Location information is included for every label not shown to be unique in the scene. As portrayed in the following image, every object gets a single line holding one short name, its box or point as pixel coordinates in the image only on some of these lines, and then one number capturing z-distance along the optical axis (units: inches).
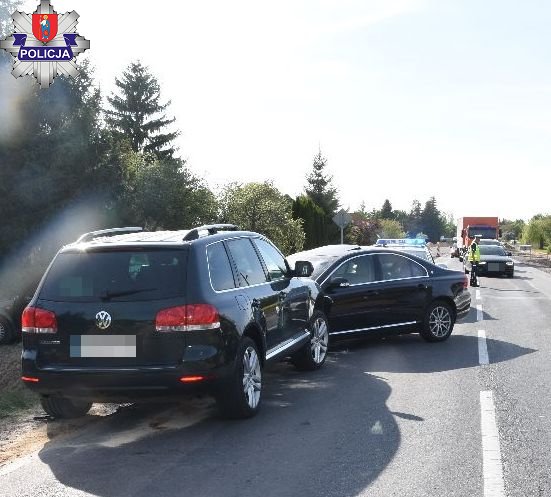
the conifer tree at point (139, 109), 2058.3
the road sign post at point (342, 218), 992.2
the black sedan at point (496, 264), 1226.0
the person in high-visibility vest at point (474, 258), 968.3
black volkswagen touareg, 218.5
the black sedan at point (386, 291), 397.4
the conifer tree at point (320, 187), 2930.6
